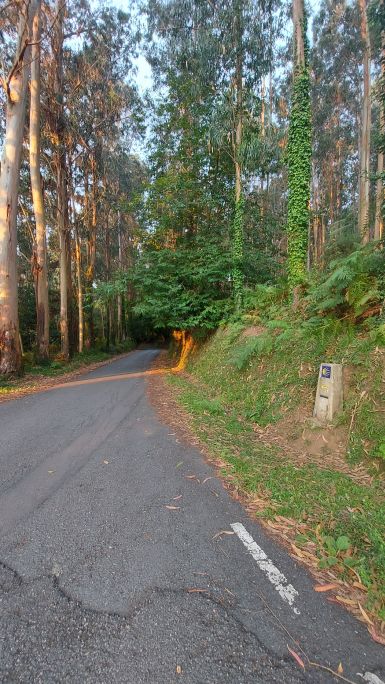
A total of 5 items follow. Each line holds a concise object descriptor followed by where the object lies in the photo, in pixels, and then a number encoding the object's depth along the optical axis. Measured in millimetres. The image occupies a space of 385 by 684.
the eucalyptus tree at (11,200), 10617
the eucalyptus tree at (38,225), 13836
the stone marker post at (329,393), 4754
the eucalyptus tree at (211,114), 12141
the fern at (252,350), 6995
